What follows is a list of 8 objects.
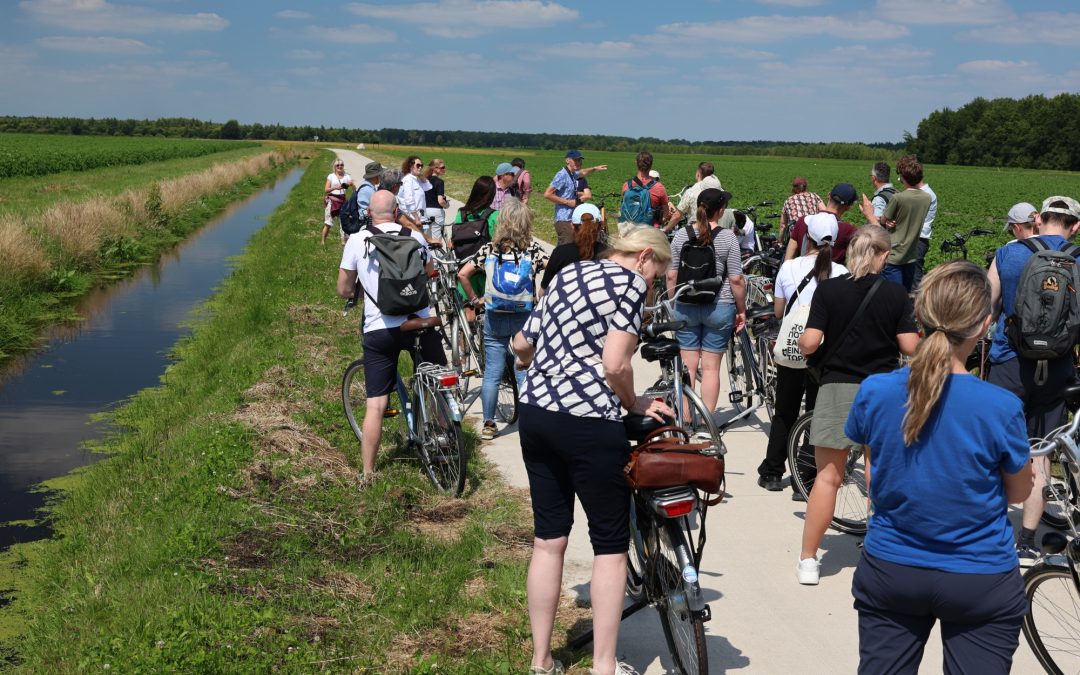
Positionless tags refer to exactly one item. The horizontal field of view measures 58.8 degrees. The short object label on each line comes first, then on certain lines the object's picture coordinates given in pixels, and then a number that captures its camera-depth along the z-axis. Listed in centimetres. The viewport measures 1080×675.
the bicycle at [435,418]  638
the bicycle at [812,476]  633
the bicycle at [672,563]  375
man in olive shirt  984
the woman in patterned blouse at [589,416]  366
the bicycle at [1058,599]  390
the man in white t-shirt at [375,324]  631
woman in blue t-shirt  276
